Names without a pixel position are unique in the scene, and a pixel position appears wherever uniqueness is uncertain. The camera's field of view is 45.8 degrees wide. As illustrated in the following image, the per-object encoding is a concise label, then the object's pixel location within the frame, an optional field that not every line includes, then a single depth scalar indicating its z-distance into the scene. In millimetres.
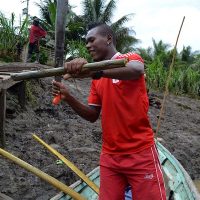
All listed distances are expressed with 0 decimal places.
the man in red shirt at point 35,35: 6489
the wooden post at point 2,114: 3244
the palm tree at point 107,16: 13846
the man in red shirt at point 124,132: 1450
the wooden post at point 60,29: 1874
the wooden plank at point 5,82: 3124
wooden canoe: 2230
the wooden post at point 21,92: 4350
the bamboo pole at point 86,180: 2257
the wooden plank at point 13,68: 4134
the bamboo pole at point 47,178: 2081
